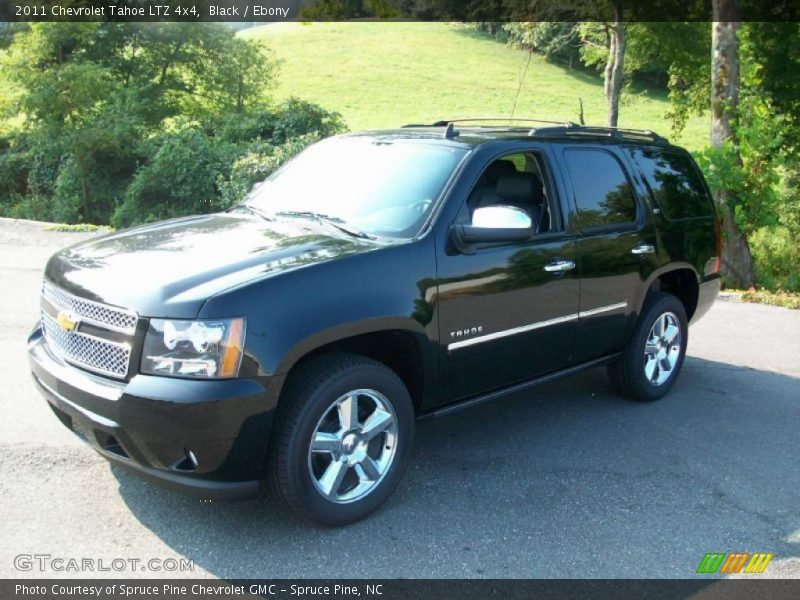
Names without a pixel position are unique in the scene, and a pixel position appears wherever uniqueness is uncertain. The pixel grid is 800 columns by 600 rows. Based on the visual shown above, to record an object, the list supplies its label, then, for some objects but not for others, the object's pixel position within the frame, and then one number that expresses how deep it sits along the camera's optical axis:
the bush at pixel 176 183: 16.17
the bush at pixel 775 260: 14.09
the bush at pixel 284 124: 18.12
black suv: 3.29
